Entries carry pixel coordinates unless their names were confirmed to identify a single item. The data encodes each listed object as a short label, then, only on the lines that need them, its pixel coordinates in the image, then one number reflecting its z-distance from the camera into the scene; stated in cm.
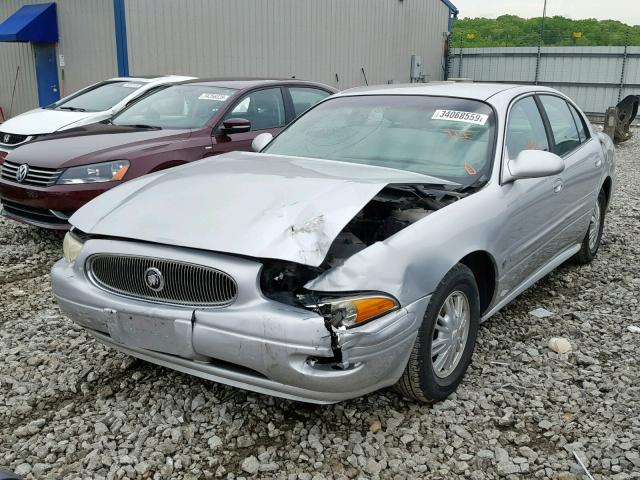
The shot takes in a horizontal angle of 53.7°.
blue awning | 1343
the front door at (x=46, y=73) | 1428
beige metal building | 1280
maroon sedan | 527
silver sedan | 250
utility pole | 2058
